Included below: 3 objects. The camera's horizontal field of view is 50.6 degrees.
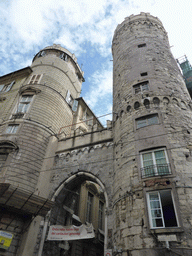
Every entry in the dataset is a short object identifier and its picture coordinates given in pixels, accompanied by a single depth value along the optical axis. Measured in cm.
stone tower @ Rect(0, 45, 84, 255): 1272
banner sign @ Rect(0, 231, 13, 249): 1165
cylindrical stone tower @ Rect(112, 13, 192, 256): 863
